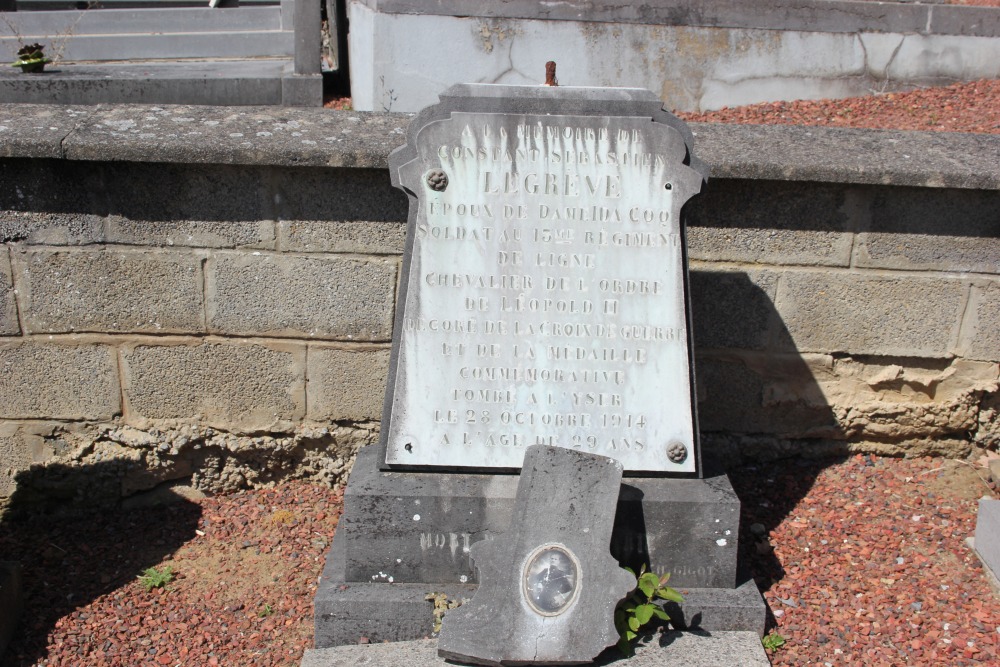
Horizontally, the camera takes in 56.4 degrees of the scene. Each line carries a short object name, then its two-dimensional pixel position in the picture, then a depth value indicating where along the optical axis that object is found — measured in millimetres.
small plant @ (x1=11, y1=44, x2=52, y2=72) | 7238
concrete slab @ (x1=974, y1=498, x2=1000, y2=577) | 3091
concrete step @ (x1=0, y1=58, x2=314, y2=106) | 6949
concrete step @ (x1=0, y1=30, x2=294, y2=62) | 8422
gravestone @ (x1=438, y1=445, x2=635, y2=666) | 2568
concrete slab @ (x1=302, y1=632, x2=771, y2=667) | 2623
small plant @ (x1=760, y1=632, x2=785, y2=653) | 2805
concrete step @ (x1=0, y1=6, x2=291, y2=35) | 8742
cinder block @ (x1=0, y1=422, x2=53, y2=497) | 3539
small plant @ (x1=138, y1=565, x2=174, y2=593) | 3168
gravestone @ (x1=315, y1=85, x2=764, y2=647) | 2824
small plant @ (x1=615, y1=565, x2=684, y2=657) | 2656
